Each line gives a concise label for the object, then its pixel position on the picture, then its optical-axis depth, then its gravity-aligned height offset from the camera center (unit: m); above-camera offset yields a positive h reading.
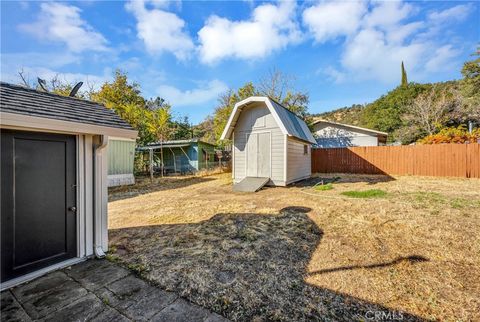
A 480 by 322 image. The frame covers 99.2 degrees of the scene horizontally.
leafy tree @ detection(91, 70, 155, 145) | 16.34 +5.38
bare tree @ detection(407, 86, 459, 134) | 19.91 +5.01
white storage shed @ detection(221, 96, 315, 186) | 9.05 +0.87
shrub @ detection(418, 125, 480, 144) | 12.52 +1.39
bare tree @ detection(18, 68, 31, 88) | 15.32 +6.28
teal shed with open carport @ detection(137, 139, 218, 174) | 17.83 +0.33
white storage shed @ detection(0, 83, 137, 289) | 2.30 -0.28
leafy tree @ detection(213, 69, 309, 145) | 19.94 +6.59
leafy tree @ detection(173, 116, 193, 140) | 23.99 +3.74
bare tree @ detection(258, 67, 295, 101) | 20.05 +7.54
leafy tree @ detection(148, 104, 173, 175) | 15.44 +2.82
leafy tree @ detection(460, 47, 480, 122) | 17.19 +6.32
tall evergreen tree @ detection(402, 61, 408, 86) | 30.68 +12.62
